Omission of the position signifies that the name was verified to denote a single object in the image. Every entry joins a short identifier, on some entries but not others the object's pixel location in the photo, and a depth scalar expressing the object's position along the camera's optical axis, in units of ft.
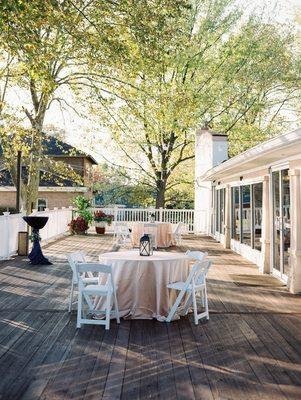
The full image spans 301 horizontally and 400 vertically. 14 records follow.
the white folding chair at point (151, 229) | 49.52
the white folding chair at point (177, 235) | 51.70
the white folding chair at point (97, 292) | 18.72
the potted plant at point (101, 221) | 65.26
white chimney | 66.44
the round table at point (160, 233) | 50.14
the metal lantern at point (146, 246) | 22.17
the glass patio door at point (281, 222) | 28.66
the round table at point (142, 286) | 20.62
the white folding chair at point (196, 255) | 22.93
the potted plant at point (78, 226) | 62.85
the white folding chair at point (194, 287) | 19.63
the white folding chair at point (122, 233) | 49.19
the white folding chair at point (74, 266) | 20.83
